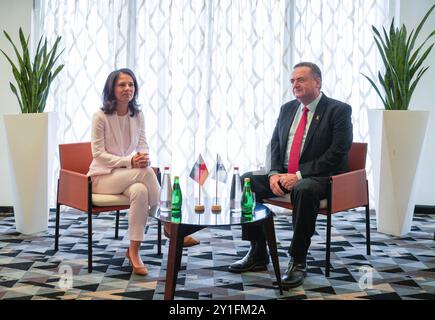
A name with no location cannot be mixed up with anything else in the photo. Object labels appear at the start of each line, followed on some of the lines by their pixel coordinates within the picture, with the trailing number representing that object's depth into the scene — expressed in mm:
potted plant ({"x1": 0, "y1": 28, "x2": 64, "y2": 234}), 5117
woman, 4160
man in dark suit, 4152
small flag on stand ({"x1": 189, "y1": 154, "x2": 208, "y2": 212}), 3922
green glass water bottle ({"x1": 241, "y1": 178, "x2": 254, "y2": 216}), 3711
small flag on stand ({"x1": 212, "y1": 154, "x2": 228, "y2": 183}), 3971
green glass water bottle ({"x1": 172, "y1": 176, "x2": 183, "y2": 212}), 3789
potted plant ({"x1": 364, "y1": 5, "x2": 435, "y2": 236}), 5105
